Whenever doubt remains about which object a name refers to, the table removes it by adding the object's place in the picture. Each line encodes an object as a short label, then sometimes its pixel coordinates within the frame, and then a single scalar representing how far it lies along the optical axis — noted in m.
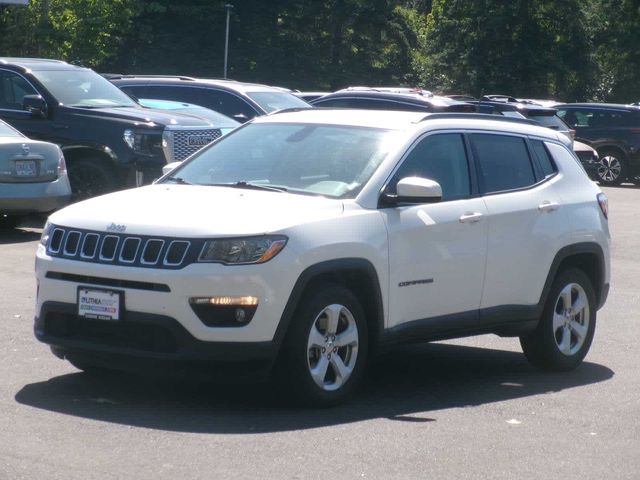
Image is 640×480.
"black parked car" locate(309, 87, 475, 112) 21.27
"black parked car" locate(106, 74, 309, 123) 20.52
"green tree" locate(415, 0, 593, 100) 65.00
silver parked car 14.97
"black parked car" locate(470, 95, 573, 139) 25.33
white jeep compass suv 6.85
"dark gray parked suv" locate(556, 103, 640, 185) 30.64
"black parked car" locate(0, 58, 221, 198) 16.67
